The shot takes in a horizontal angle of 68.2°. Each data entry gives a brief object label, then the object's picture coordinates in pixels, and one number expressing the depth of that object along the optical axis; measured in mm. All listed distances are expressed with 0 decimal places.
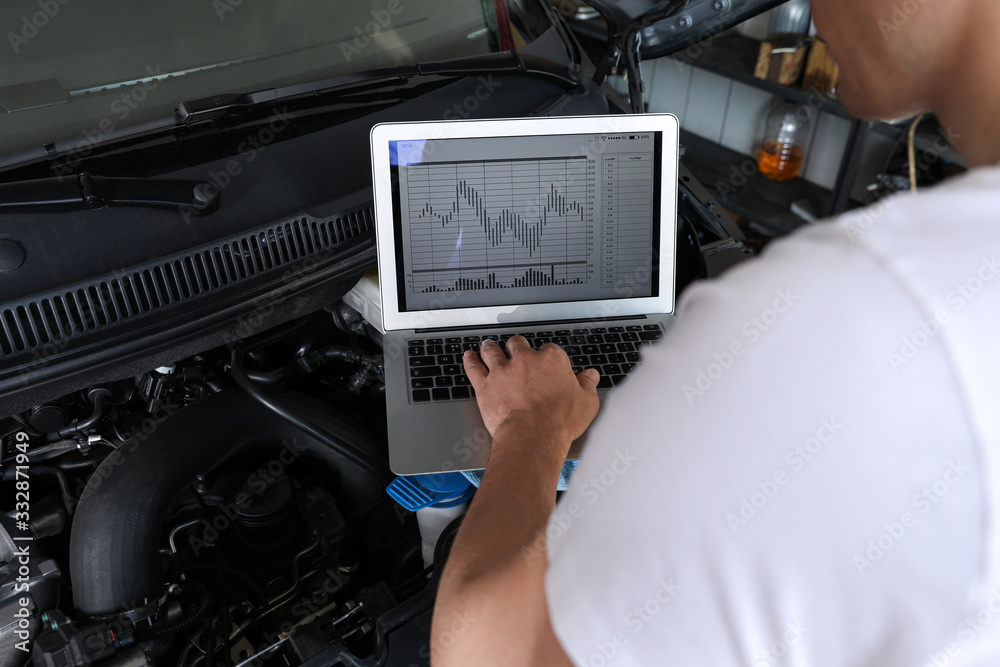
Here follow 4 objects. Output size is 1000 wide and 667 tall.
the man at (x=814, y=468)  341
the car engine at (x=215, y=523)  800
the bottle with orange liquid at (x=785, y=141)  2750
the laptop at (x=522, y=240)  980
